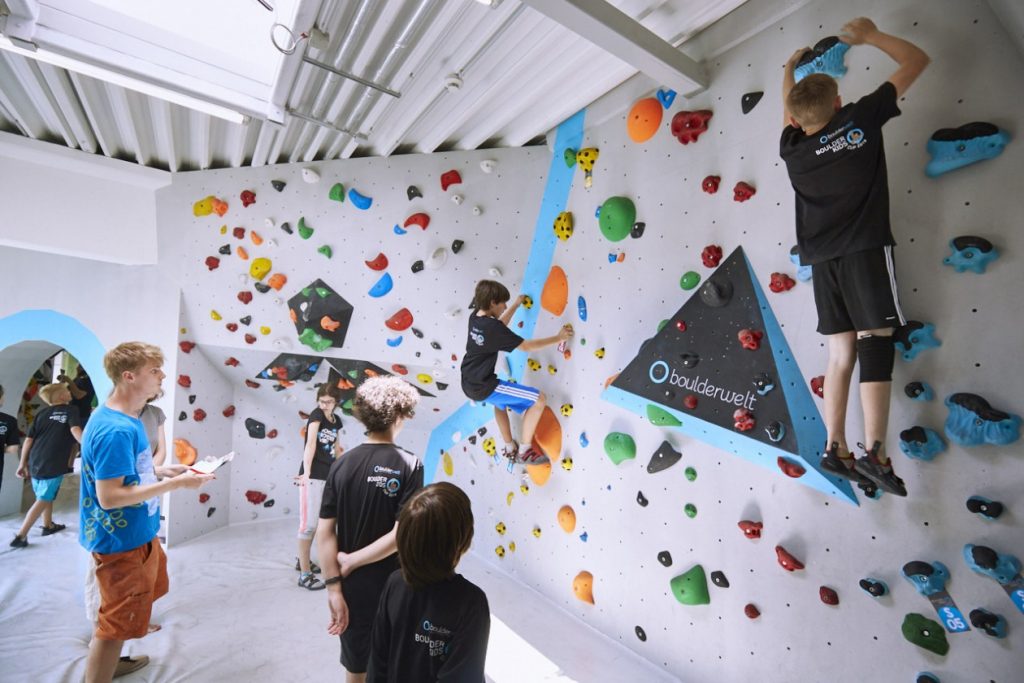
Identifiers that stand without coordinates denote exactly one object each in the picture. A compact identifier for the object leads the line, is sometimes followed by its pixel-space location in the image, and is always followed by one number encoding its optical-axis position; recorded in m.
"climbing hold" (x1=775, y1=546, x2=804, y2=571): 1.87
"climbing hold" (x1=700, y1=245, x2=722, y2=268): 2.19
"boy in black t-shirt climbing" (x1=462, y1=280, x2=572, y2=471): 2.88
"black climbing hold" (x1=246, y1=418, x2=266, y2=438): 4.79
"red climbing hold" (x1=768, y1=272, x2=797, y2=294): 1.93
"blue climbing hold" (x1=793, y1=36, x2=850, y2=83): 1.77
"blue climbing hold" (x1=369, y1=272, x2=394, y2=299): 3.86
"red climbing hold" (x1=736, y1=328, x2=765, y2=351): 2.04
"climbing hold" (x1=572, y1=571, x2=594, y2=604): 2.93
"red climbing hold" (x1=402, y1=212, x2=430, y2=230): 3.65
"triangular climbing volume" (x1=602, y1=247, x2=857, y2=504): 1.89
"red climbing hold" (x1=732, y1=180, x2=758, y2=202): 2.06
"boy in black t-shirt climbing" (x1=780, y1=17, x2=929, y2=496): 1.46
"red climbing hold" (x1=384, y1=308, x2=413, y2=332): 3.87
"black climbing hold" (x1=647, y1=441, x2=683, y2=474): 2.39
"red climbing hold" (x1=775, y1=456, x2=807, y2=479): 1.87
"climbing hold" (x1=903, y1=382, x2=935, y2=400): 1.56
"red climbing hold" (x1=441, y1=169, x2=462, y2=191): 3.58
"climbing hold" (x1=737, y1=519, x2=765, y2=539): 2.02
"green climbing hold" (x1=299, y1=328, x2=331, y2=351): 4.15
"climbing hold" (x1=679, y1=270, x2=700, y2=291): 2.28
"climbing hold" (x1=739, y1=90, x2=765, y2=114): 2.04
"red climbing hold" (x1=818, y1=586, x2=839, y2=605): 1.78
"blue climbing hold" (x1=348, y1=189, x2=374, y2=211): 3.83
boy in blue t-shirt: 1.81
